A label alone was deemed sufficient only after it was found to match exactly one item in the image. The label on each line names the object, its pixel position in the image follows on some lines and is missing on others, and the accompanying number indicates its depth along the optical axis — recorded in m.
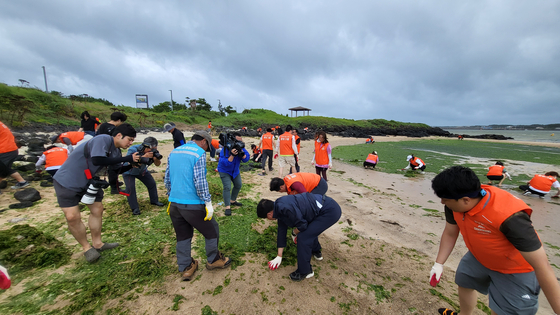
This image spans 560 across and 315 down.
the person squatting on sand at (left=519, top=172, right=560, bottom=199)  6.83
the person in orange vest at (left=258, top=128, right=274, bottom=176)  8.64
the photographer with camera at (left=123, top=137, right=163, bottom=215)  3.76
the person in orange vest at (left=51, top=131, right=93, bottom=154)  5.09
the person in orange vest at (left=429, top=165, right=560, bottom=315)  1.50
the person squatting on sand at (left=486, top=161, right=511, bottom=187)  8.32
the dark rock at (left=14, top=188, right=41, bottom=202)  4.63
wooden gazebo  50.05
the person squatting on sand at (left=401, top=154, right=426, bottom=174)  10.63
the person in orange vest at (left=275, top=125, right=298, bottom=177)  7.06
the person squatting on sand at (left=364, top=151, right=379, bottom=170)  10.99
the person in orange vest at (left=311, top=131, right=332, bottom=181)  6.21
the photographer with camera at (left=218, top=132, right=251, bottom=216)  4.43
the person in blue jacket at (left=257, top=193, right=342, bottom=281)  2.63
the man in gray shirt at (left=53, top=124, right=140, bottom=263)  2.77
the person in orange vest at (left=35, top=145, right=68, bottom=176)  4.71
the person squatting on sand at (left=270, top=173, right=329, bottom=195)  3.27
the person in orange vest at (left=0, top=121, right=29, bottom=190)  4.53
